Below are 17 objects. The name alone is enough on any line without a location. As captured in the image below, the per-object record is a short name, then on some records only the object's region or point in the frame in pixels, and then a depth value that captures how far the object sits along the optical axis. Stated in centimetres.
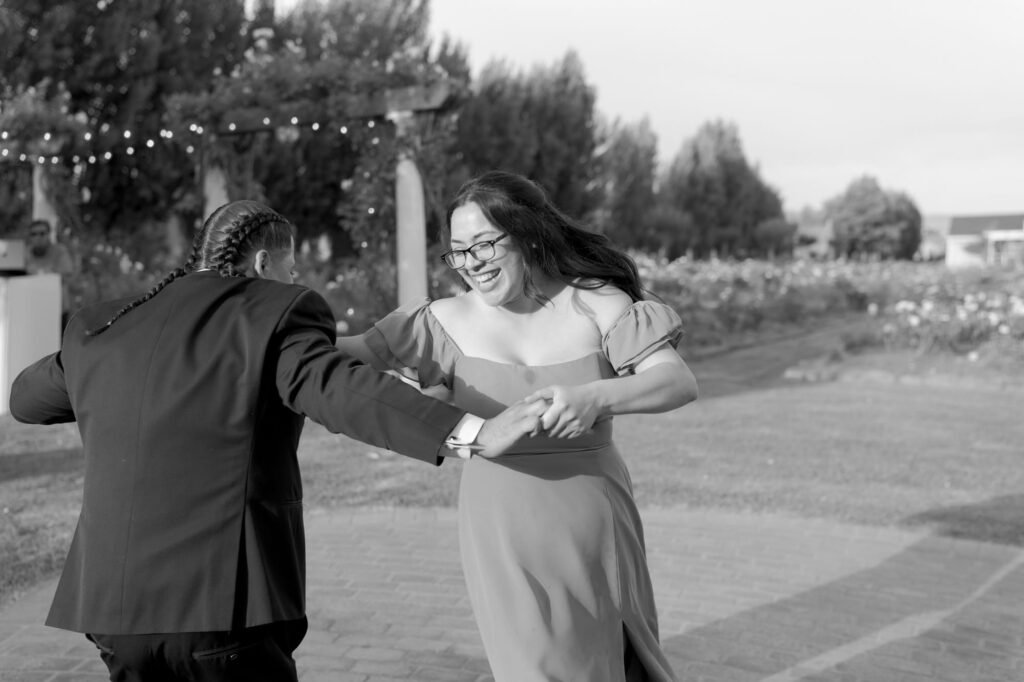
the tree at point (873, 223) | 6162
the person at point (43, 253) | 1260
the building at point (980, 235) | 5188
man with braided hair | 227
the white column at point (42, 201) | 1367
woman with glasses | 284
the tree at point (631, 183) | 3356
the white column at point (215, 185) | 1341
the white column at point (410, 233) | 1240
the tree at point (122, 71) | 1700
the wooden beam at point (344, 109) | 1209
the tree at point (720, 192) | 4266
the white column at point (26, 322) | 1091
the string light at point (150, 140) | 1278
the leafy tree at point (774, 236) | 4522
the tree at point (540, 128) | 2455
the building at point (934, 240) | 6253
